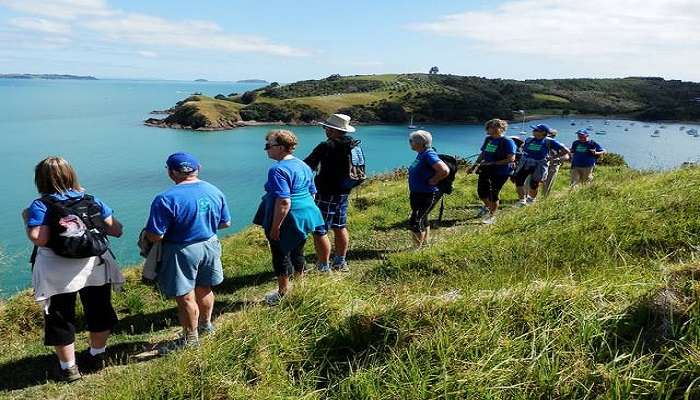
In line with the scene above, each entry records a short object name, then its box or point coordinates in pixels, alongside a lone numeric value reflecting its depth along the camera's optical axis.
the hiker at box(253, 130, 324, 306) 5.36
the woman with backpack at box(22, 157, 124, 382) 4.04
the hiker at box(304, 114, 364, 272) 6.43
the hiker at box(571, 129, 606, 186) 11.73
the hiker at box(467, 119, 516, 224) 9.19
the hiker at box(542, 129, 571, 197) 10.84
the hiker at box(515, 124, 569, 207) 10.50
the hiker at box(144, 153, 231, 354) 4.43
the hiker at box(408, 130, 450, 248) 6.99
